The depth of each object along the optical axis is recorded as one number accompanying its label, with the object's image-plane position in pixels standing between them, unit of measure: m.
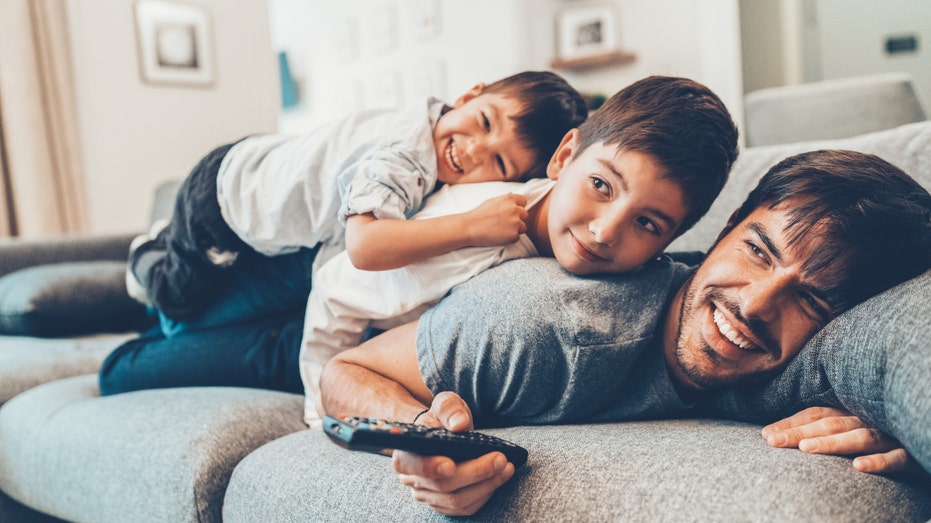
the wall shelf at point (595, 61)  4.29
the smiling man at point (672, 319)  0.92
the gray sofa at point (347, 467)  0.76
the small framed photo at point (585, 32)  4.42
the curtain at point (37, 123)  3.44
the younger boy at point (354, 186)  1.13
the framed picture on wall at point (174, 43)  4.00
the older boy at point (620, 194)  1.04
